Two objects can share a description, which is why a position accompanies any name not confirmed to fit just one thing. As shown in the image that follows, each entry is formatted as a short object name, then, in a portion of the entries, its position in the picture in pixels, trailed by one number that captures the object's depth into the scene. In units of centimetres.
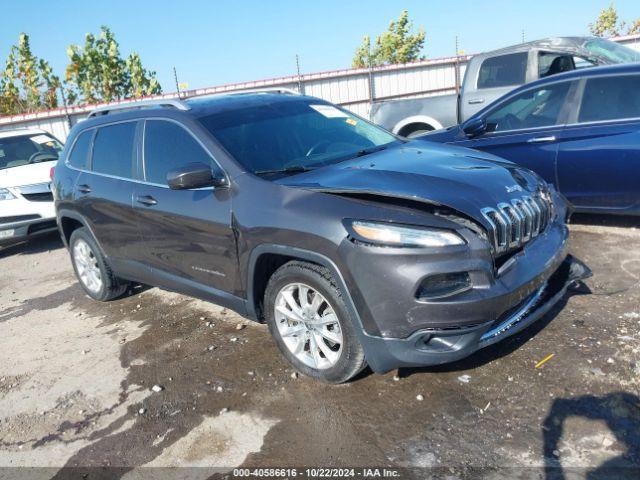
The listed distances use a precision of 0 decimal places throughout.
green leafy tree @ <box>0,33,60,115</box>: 2852
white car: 746
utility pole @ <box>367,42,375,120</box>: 1577
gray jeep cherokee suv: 272
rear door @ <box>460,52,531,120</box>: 773
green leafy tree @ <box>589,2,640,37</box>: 4634
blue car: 498
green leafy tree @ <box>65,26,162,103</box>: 2822
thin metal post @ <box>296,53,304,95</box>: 1556
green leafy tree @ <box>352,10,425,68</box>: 3997
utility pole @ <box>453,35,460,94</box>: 1568
